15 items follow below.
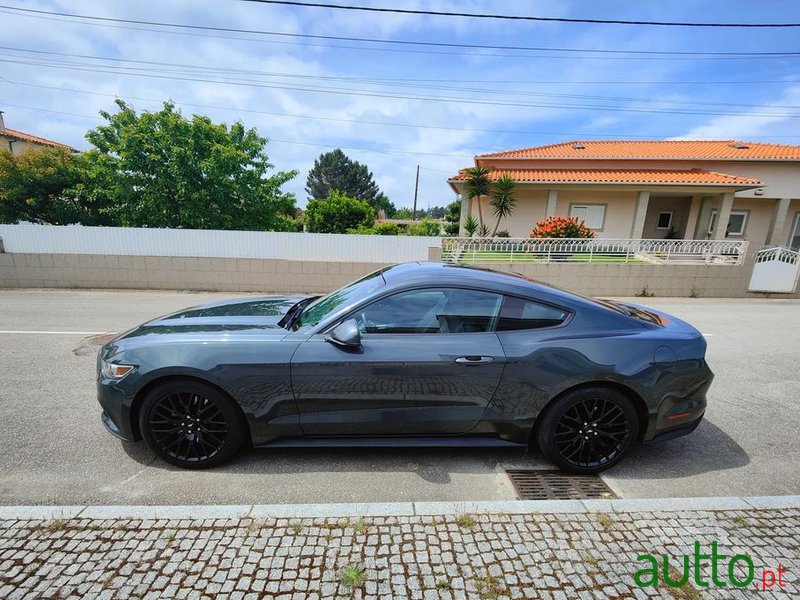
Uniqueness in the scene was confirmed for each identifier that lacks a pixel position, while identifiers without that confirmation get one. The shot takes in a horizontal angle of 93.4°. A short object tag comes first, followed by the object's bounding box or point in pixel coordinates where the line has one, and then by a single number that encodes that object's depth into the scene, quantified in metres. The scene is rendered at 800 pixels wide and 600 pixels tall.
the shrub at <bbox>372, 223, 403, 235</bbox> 19.28
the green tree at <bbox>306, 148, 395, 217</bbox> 60.22
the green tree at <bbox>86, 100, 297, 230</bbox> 11.76
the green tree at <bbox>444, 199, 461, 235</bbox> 23.02
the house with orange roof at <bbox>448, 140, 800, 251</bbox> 15.41
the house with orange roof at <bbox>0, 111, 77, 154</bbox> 23.72
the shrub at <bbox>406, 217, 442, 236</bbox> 22.47
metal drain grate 2.48
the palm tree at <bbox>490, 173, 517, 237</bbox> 15.02
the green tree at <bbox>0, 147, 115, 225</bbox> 13.51
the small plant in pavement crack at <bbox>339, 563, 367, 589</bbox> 1.74
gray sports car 2.51
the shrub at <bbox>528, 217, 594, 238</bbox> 11.69
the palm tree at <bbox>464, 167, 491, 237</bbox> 15.15
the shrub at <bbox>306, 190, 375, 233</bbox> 23.81
